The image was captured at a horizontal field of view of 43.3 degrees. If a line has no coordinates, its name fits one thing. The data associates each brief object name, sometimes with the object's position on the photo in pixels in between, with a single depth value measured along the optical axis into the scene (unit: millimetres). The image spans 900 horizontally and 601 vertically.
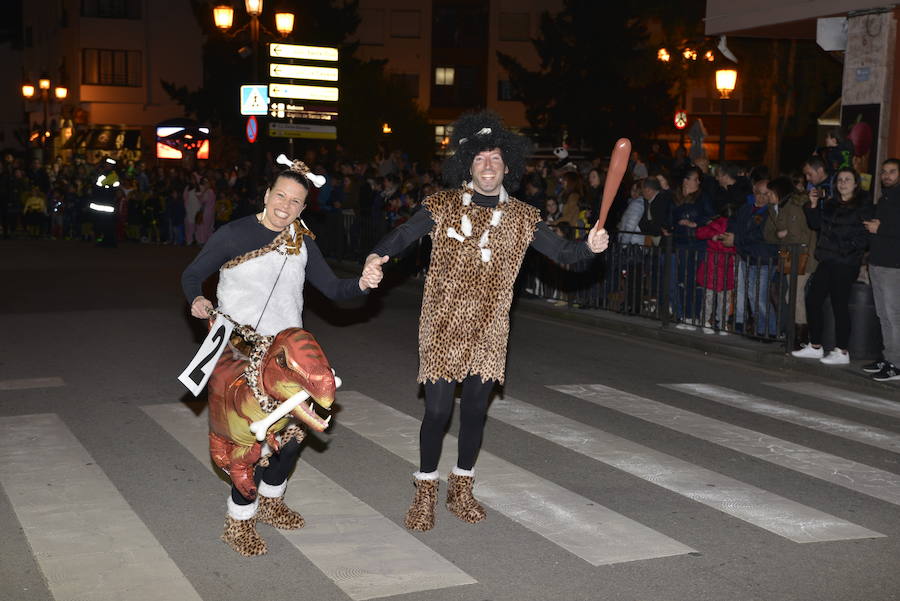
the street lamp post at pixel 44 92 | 41062
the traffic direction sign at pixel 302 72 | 28183
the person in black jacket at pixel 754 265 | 12664
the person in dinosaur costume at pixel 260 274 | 5500
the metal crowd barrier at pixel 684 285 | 12555
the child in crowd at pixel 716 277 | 13180
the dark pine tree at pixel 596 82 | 53469
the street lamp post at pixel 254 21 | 22672
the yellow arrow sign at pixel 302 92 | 28031
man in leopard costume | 5910
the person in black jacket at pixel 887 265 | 10609
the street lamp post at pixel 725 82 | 24188
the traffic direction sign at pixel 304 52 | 28172
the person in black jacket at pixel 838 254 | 11148
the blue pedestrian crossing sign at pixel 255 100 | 25312
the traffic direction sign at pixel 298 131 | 27688
